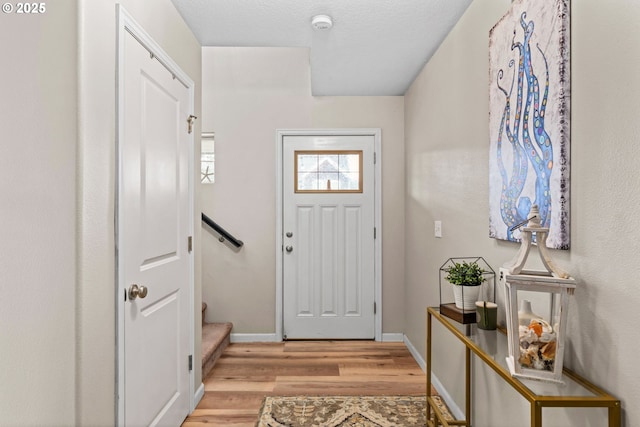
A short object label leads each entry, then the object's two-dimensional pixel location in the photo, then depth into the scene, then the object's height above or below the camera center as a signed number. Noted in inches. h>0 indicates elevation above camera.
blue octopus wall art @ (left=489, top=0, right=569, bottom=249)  51.5 +13.4
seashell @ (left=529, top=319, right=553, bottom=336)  47.8 -14.0
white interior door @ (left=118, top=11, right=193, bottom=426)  64.3 -6.2
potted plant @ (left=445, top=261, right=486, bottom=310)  70.8 -13.0
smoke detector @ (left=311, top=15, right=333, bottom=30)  89.5 +42.1
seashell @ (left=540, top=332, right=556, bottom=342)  47.0 -14.8
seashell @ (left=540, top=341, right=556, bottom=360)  47.1 -16.5
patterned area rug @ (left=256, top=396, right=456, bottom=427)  91.7 -48.6
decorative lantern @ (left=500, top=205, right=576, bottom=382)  46.2 -13.0
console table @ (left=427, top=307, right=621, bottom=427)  42.0 -20.0
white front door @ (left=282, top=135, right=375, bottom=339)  150.8 -10.5
